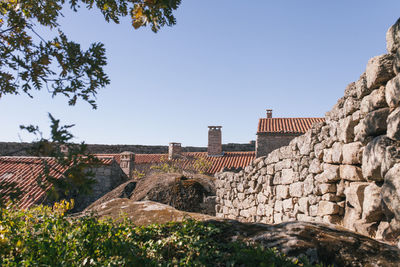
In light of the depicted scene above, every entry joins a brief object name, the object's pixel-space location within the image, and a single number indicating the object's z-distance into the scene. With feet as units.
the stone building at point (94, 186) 32.67
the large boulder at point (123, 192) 32.20
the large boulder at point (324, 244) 8.32
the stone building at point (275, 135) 55.47
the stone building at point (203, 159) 55.16
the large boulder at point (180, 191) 29.04
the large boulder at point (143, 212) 13.10
